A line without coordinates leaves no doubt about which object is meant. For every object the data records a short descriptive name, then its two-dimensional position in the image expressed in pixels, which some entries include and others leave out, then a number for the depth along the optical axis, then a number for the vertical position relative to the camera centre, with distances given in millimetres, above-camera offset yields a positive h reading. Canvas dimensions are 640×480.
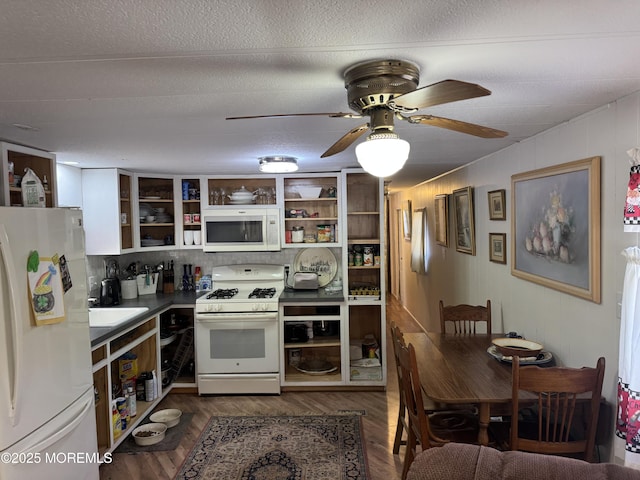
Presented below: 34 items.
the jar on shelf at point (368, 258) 4281 -292
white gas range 3996 -1069
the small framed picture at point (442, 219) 4875 +100
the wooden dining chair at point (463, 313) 3334 -670
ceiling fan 1268 +421
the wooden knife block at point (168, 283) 4578 -542
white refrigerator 1888 -566
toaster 4336 -525
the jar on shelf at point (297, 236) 4371 -64
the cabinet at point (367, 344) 4141 -1175
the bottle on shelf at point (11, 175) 2586 +354
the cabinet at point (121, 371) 2955 -1099
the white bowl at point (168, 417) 3480 -1510
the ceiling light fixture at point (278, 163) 3310 +514
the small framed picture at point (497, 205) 3254 +168
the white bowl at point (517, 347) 2441 -714
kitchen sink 3538 -675
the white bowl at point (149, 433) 3195 -1518
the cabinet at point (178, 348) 4145 -1175
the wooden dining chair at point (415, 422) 2156 -1026
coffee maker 3873 -535
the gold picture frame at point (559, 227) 2121 -8
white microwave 4270 +11
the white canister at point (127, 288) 4219 -548
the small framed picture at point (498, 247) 3250 -163
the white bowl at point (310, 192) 4387 +381
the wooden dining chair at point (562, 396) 1845 -772
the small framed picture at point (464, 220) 3996 +65
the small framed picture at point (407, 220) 7324 +140
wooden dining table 2039 -790
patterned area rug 2799 -1565
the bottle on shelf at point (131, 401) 3332 -1308
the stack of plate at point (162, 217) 4461 +148
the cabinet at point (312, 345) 4133 -1113
